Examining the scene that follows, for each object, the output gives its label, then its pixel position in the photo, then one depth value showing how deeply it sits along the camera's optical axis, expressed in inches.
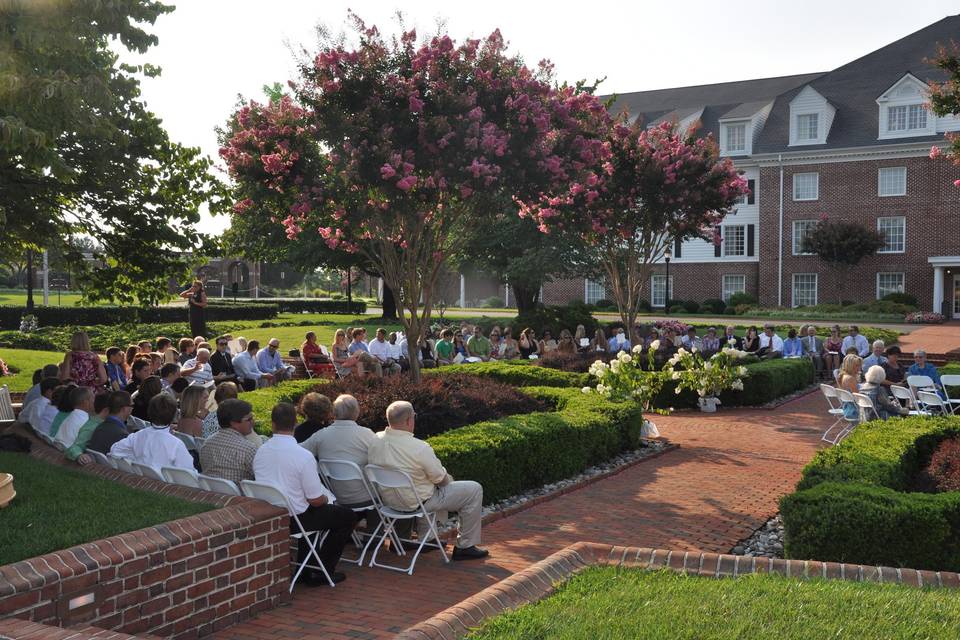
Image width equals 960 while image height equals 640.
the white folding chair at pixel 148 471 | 263.4
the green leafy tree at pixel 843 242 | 1696.6
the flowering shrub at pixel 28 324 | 1199.6
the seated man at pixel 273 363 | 645.9
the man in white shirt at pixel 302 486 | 246.5
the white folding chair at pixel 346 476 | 268.3
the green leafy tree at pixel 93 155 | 303.4
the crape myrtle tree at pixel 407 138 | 459.5
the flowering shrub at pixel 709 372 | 601.0
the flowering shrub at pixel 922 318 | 1521.9
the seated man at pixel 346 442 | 271.6
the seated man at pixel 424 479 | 266.5
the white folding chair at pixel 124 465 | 270.2
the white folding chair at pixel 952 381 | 560.0
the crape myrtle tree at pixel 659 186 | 756.0
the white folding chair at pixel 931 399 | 480.4
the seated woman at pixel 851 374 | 490.3
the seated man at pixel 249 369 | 614.9
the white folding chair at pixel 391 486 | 264.5
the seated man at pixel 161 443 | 268.8
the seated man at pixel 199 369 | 541.1
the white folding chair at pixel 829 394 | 478.6
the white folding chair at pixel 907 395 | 505.4
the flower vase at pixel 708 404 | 617.0
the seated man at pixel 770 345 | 823.1
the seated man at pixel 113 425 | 290.5
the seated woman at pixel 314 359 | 689.0
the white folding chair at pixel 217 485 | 247.3
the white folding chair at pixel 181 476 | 253.6
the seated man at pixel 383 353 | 724.0
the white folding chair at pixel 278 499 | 238.5
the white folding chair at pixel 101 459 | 279.7
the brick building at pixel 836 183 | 1694.1
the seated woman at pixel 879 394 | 469.1
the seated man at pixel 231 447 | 263.4
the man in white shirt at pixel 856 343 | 754.1
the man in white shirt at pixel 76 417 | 306.7
